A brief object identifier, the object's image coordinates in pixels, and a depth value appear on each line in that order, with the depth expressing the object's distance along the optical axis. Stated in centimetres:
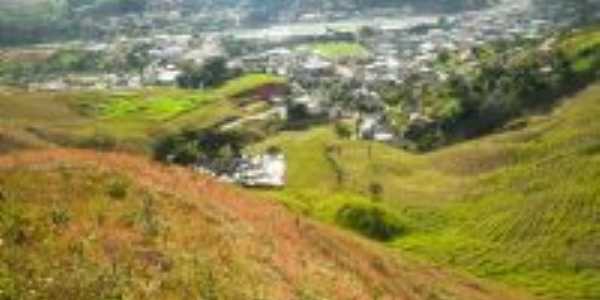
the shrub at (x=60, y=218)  2769
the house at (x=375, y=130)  15200
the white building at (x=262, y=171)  12381
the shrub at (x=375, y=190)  11744
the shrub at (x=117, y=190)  3152
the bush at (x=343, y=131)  15325
